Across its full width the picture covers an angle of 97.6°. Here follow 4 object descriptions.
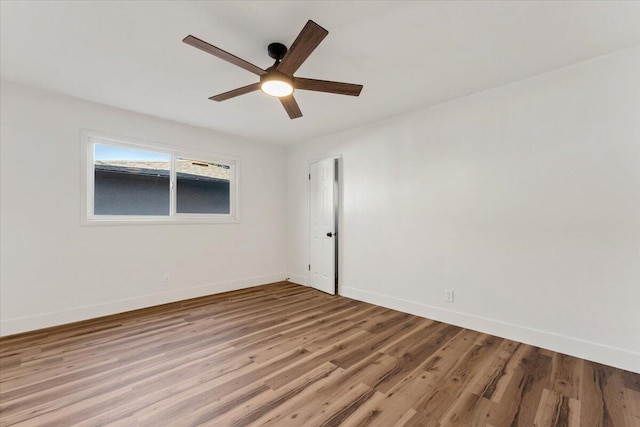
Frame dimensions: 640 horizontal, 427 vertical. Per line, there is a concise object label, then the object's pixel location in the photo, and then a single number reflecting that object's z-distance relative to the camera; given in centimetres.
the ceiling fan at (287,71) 168
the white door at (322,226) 436
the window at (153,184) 339
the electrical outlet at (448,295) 313
